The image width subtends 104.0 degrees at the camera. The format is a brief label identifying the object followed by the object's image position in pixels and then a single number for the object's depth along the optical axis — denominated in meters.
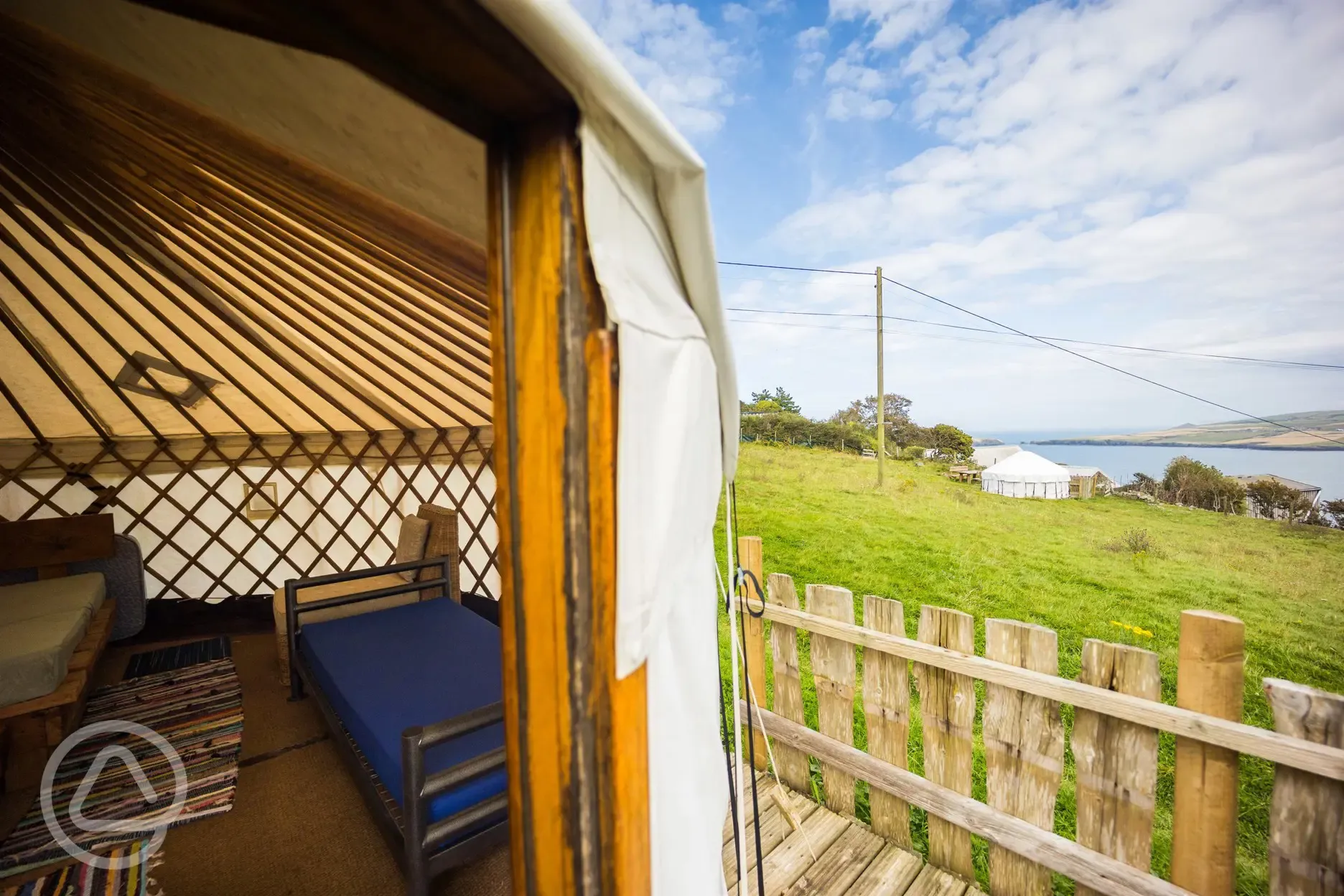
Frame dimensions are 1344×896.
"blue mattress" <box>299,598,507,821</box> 1.40
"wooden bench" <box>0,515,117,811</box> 1.87
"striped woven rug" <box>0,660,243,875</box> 1.67
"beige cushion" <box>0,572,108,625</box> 2.35
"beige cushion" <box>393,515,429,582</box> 2.94
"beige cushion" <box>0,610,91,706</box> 1.79
